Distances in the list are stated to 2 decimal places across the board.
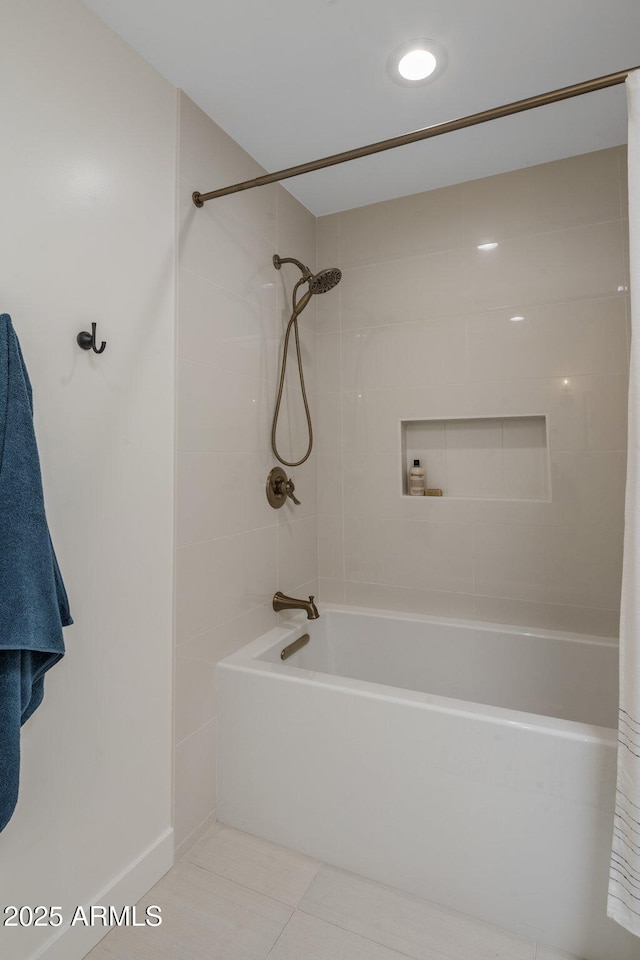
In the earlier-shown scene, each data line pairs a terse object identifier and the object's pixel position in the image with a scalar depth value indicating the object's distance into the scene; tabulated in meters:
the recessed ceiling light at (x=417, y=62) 1.47
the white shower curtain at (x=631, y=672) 1.09
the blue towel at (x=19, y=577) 0.94
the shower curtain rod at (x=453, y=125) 1.08
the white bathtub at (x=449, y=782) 1.27
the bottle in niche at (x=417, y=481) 2.32
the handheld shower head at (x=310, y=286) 1.85
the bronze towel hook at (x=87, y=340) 1.25
